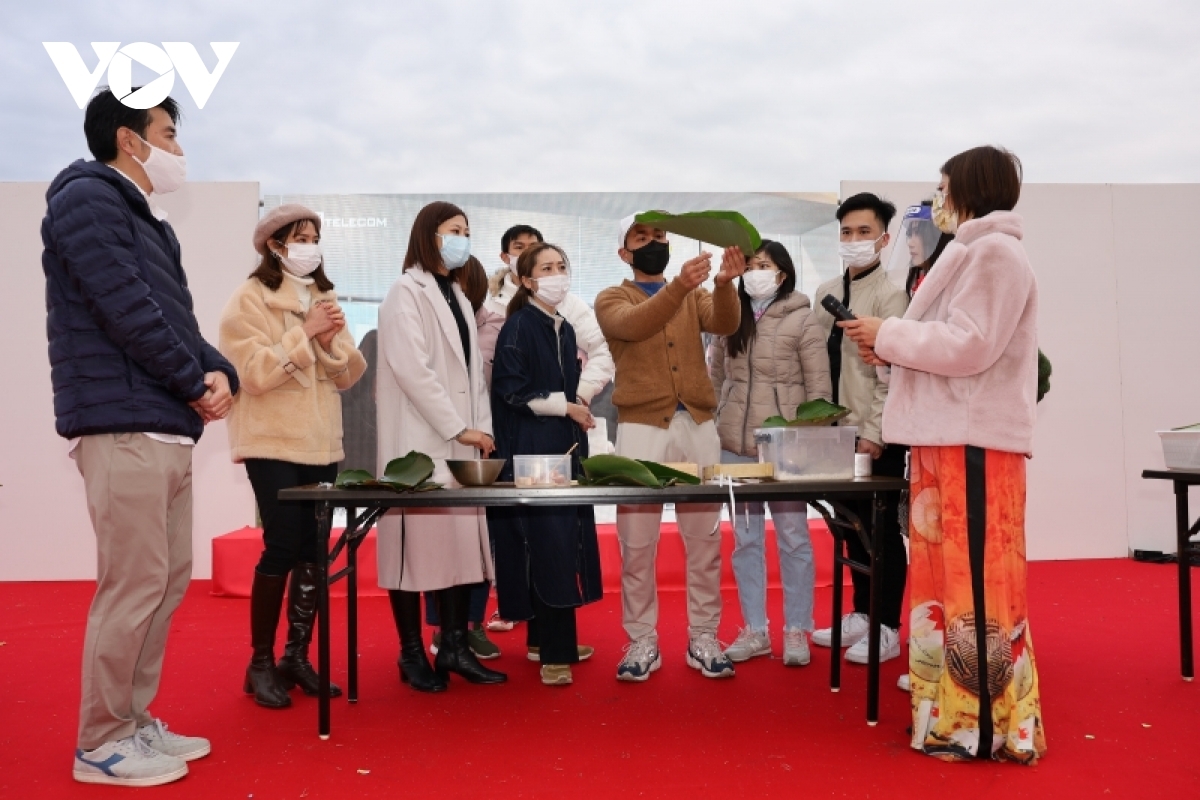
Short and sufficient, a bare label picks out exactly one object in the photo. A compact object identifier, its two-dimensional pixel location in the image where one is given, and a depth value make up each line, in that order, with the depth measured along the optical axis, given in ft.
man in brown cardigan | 11.21
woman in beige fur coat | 9.94
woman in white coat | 10.54
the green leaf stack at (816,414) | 8.70
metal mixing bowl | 8.77
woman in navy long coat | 10.75
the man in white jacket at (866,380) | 11.53
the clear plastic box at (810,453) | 8.93
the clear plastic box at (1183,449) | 10.49
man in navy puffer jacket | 7.57
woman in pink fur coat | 7.87
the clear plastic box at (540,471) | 8.61
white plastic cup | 9.06
